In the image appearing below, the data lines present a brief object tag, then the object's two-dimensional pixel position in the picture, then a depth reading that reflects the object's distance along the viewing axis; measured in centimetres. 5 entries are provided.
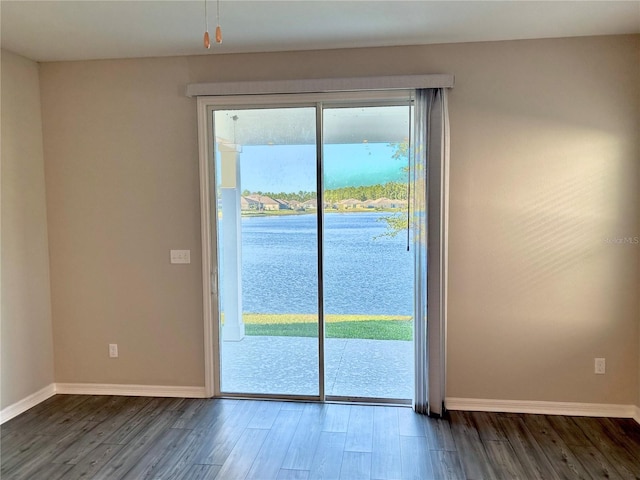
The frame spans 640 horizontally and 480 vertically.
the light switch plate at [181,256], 343
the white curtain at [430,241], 306
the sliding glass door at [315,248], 327
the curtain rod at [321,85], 303
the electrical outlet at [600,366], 310
